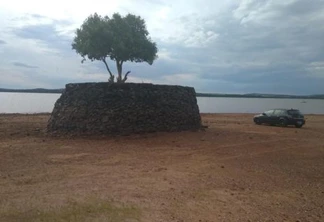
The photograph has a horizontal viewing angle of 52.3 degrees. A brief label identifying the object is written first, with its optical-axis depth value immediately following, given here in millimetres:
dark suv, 27031
